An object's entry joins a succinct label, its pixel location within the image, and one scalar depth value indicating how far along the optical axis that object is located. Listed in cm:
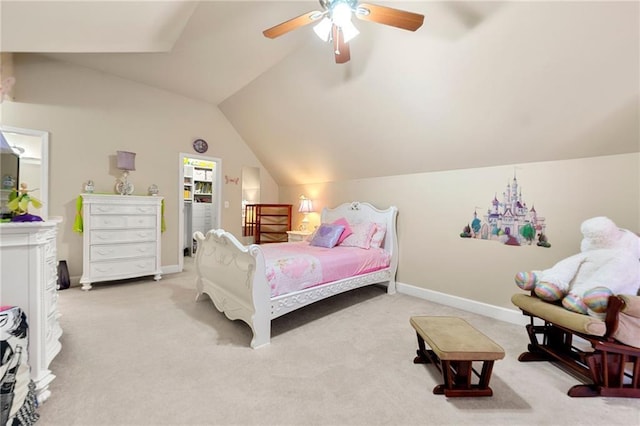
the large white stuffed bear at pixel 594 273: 175
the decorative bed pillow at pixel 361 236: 347
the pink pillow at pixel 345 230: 358
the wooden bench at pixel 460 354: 151
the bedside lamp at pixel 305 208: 486
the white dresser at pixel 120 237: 341
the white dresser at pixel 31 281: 134
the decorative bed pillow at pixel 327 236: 343
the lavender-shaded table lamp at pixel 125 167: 377
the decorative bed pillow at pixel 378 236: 354
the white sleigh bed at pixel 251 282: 213
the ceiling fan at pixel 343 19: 164
